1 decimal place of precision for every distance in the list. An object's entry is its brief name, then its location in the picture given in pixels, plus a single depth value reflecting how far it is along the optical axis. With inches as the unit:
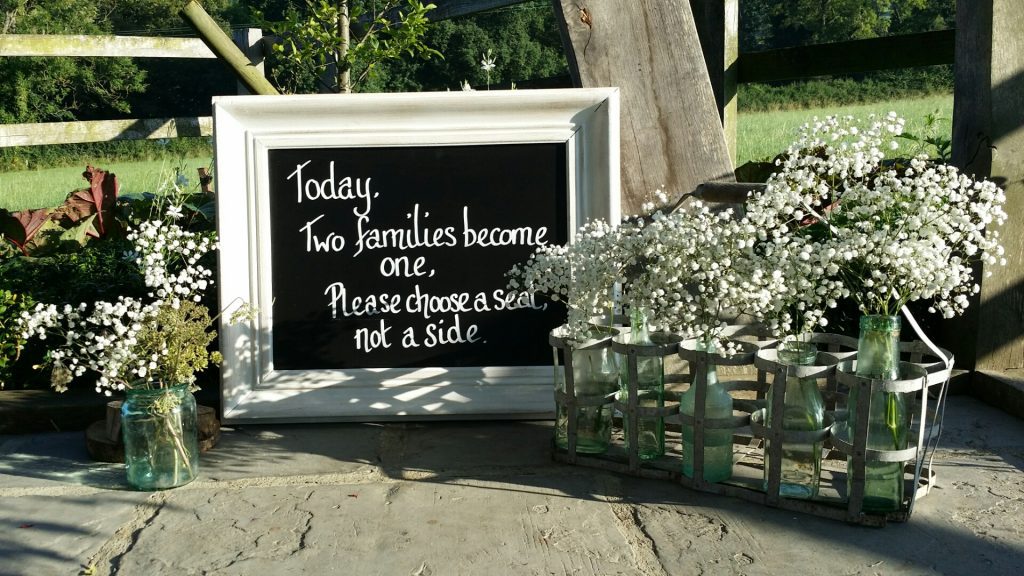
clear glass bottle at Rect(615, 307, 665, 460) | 98.7
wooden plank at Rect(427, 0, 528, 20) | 202.2
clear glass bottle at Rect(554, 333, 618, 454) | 98.3
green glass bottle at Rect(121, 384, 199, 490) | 94.8
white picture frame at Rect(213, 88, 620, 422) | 113.1
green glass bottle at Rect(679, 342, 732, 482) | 92.7
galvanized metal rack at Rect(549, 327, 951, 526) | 84.9
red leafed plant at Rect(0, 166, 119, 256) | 156.6
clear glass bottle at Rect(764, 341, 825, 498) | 88.4
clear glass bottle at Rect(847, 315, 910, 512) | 83.9
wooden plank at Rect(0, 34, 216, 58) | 215.1
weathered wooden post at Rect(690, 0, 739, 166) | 166.9
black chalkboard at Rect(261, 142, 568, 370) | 115.3
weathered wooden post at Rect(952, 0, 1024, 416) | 119.3
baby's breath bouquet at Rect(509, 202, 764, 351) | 88.4
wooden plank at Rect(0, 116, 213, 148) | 215.0
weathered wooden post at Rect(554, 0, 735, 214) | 124.3
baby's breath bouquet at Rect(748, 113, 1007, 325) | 80.4
